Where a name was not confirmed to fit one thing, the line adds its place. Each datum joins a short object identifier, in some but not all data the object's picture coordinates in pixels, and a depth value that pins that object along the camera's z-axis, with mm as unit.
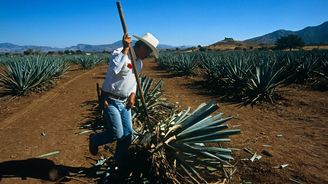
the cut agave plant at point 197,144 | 3293
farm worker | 3426
